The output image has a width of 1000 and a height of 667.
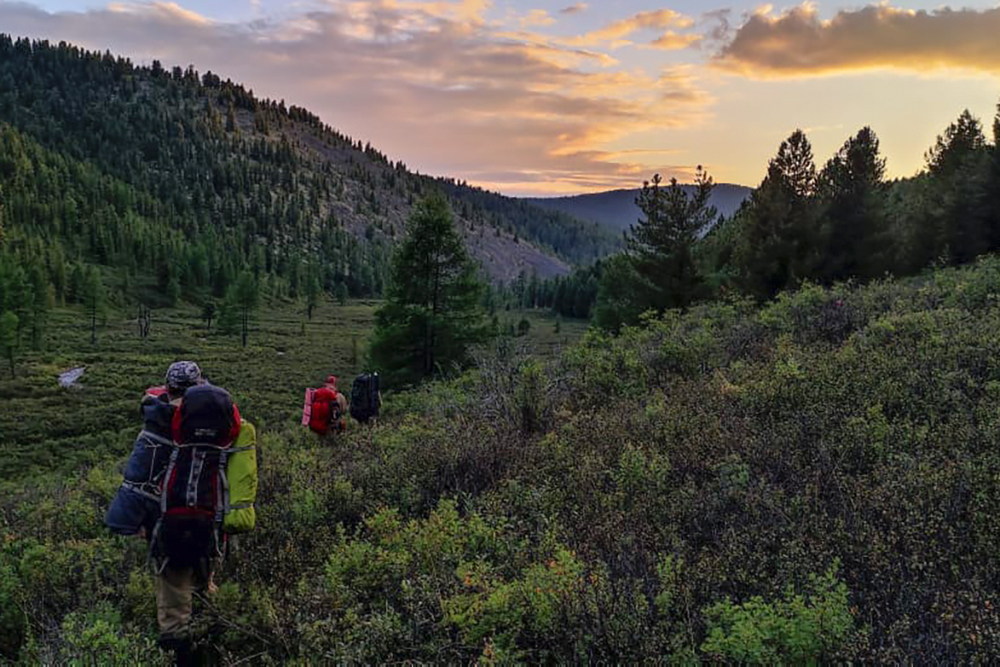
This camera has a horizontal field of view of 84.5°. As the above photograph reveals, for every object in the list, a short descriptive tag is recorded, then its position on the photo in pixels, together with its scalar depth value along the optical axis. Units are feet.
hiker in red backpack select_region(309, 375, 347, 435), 33.55
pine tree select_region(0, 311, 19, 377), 143.23
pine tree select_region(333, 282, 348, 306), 414.00
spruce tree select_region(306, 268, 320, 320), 336.29
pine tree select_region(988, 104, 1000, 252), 76.89
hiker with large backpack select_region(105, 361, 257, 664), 13.79
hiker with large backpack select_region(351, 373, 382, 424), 39.55
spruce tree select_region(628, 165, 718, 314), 83.05
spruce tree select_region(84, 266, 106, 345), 224.74
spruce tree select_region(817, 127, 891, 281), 73.97
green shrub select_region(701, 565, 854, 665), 8.71
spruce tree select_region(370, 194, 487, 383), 77.46
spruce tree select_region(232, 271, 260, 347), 229.66
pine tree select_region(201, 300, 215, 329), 261.61
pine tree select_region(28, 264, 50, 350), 179.63
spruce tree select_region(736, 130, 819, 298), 75.56
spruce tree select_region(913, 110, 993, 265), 78.18
